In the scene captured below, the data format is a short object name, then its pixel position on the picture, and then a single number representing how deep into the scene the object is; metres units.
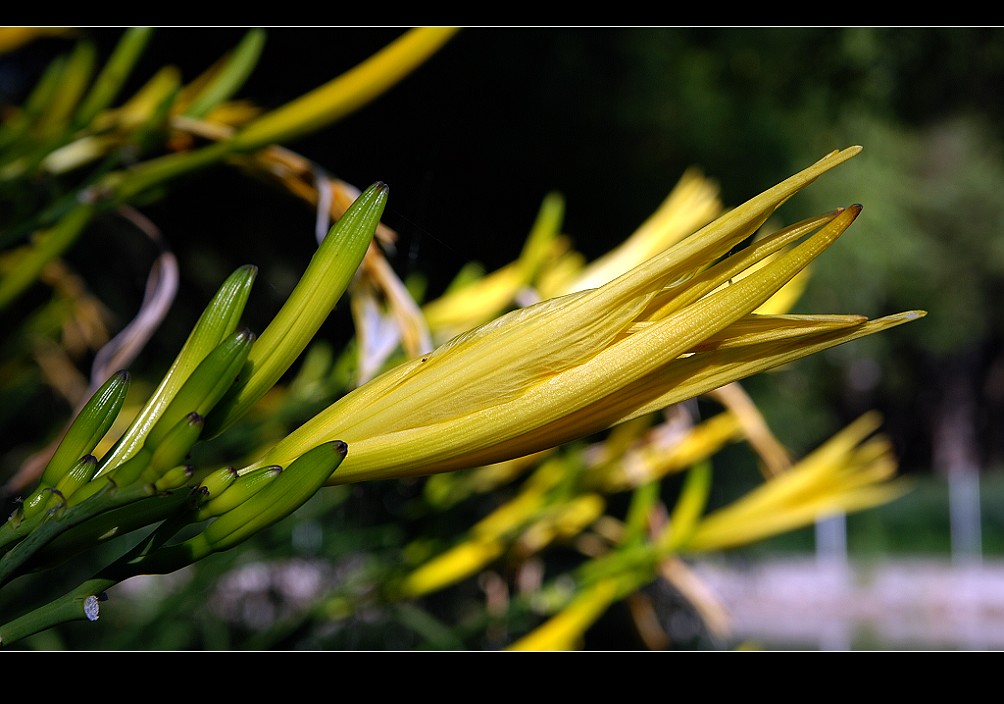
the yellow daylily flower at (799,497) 0.46
